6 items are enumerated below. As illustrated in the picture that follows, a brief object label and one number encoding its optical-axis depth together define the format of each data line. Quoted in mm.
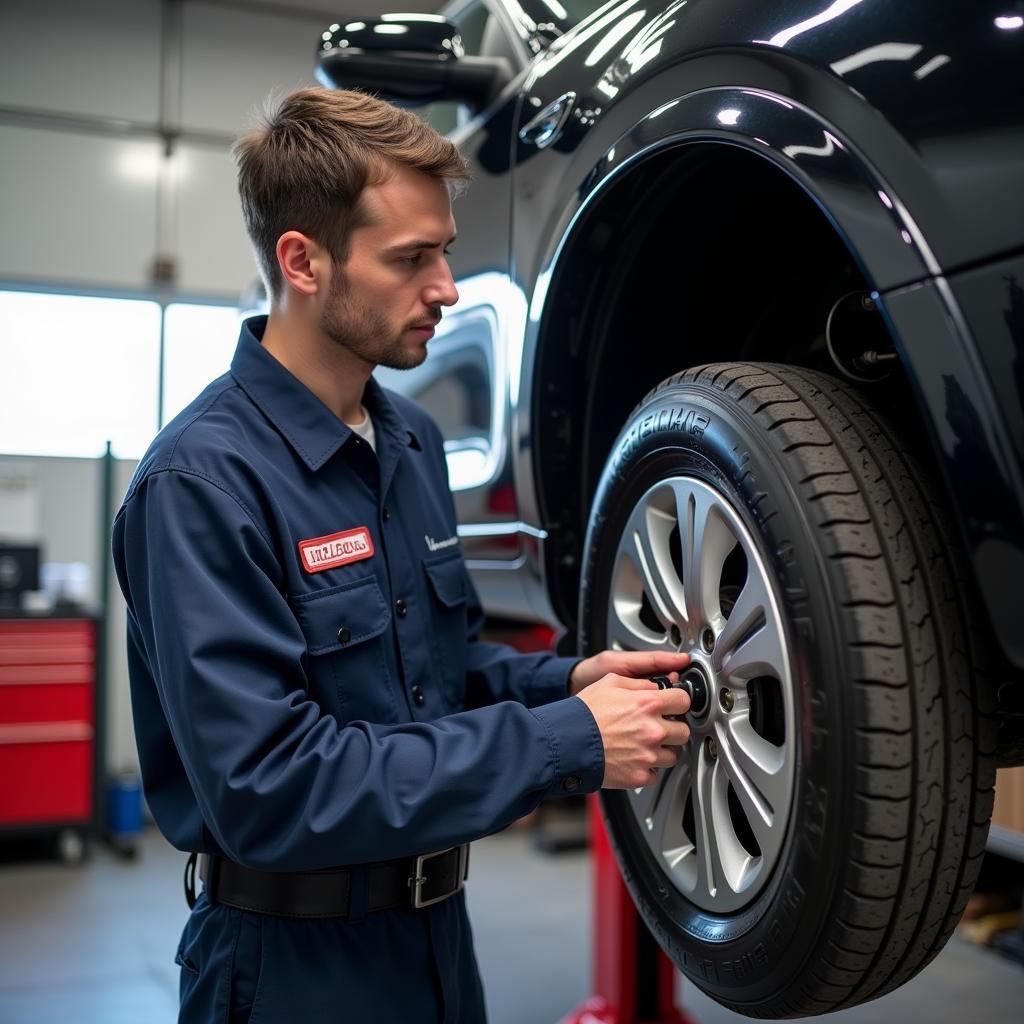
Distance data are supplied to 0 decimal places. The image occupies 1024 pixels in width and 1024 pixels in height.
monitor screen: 4727
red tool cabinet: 4449
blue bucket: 4668
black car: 734
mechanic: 979
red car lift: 2613
